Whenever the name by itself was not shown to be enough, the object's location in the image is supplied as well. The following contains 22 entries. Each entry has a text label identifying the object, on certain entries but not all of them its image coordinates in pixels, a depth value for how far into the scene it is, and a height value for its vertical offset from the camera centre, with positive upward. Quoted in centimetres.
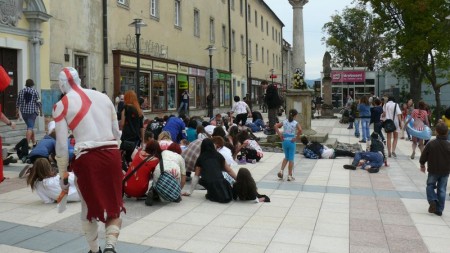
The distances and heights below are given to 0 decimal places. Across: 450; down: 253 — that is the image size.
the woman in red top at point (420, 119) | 1312 -23
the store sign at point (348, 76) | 4172 +318
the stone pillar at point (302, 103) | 1630 +30
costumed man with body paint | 415 -37
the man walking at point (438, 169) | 713 -89
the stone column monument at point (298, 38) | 1811 +287
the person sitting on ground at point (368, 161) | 1123 -123
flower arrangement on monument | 1677 +106
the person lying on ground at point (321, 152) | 1336 -117
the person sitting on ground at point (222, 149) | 941 -79
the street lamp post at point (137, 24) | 1709 +324
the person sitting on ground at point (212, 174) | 755 -102
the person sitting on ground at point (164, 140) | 842 -52
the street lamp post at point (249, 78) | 3992 +303
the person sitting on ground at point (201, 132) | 1143 -50
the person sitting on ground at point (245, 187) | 757 -123
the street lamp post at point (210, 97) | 2625 +86
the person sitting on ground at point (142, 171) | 737 -93
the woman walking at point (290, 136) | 955 -50
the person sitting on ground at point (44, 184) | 715 -109
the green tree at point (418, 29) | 2383 +433
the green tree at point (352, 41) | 5125 +776
